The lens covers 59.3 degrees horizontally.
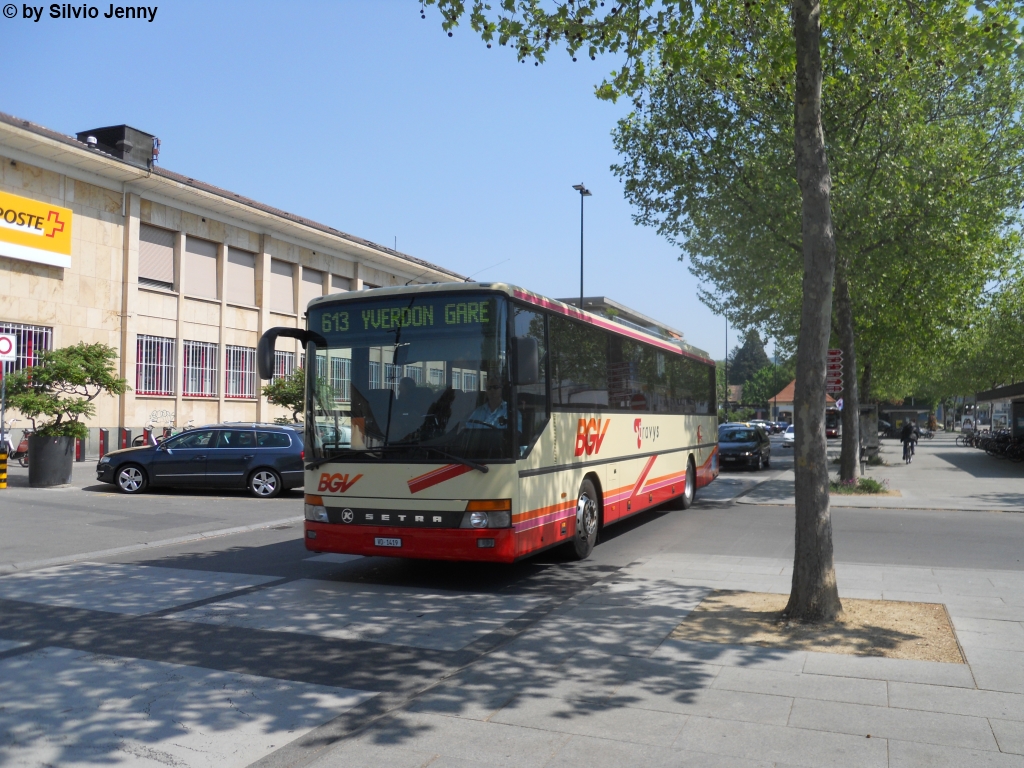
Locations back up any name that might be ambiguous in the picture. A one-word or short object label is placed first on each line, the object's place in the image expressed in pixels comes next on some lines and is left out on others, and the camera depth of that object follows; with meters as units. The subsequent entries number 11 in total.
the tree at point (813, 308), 7.34
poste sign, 26.56
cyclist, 34.12
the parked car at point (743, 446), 29.38
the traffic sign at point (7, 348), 18.50
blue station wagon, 18.47
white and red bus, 8.75
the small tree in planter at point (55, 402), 19.05
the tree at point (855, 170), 19.05
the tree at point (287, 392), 33.66
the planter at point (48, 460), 19.08
